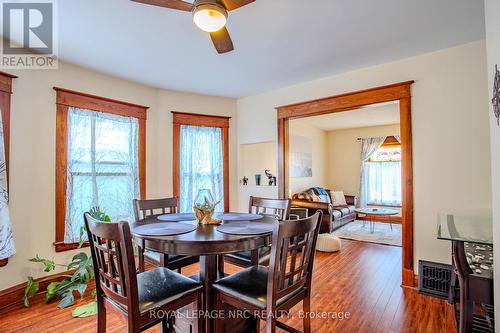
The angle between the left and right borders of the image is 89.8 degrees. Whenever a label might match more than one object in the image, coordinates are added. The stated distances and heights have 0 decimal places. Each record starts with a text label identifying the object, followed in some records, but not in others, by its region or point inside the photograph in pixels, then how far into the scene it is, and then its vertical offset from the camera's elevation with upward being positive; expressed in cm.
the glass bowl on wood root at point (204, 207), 199 -29
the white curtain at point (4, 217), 227 -41
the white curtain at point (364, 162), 697 +17
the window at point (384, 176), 665 -22
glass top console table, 154 -67
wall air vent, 247 -112
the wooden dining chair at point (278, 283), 139 -73
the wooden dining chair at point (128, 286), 131 -71
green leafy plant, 236 -113
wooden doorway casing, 275 +65
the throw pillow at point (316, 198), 533 -63
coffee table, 522 -94
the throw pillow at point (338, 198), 644 -78
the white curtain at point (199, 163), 394 +12
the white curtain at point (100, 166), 293 +7
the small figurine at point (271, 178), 402 -14
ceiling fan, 145 +95
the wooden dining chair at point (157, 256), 209 -74
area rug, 466 -135
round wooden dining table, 145 -45
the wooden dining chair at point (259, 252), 208 -71
